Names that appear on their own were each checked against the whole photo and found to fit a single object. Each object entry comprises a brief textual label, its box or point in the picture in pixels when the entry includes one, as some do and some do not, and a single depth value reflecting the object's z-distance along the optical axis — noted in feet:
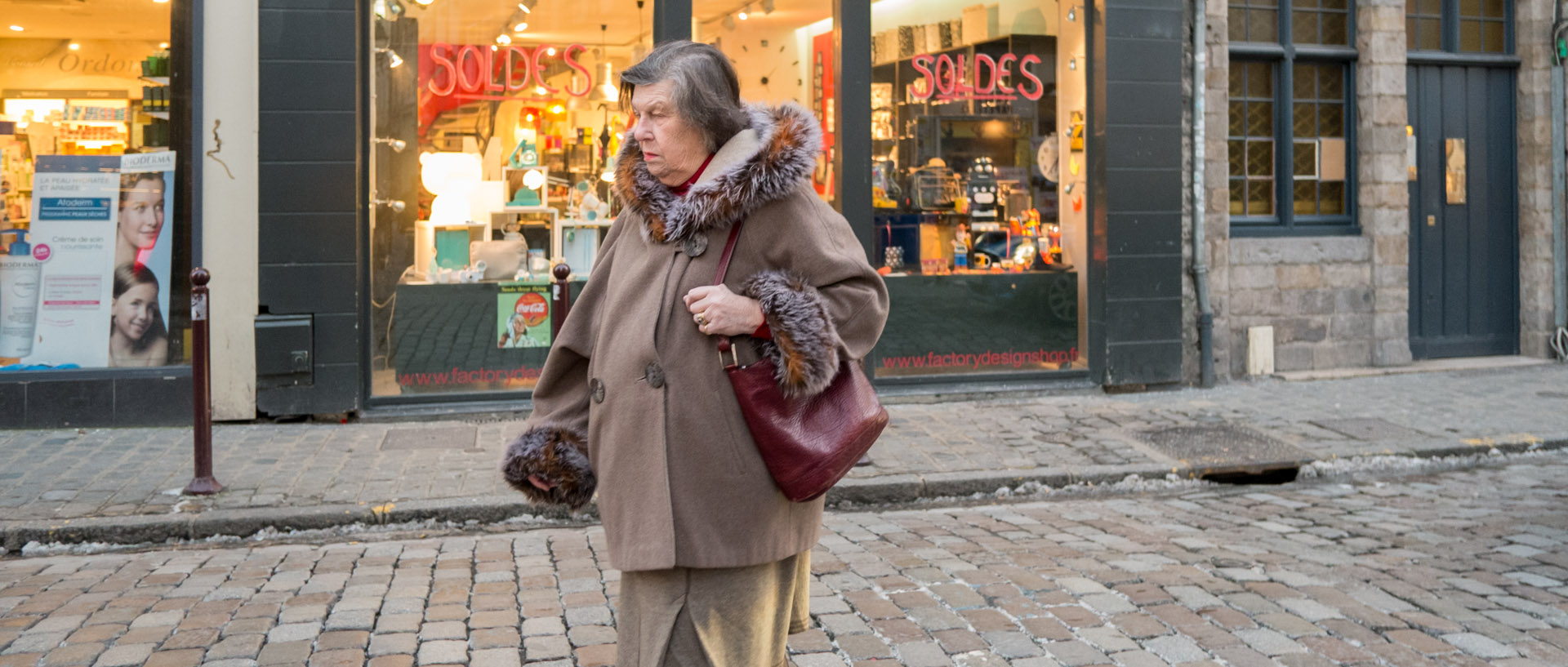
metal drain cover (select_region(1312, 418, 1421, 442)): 28.53
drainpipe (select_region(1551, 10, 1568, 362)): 39.60
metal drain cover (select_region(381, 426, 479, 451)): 27.45
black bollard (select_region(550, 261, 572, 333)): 23.97
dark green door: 39.47
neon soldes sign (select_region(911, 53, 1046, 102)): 33.73
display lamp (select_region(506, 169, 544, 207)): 32.17
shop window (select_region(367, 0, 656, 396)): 30.68
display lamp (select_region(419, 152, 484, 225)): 31.09
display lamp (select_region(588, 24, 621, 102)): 31.86
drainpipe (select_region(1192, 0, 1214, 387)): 35.06
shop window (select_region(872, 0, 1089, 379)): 33.60
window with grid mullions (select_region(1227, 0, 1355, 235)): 37.50
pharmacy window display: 29.12
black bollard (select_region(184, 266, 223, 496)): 22.56
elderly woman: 9.50
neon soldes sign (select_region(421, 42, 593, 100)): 31.04
